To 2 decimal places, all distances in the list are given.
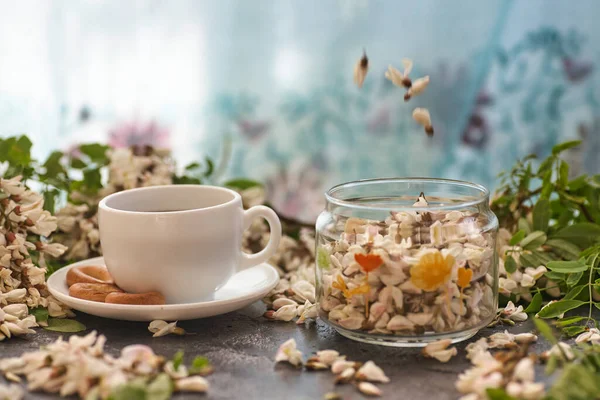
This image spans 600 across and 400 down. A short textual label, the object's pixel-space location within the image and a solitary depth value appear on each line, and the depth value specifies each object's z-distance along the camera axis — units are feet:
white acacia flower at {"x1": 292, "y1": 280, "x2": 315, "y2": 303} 3.04
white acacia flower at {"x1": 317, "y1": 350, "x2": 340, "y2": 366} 2.40
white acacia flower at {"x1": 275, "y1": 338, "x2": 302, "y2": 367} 2.40
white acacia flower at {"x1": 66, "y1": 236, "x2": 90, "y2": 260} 3.53
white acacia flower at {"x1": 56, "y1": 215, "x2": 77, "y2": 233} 3.47
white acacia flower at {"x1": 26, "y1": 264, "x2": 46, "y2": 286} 2.92
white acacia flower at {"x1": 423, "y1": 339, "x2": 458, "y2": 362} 2.41
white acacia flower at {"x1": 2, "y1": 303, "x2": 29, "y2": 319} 2.72
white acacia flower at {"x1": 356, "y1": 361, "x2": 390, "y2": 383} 2.27
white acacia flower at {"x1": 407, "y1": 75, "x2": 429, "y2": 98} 2.84
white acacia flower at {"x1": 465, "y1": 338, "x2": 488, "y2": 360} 2.42
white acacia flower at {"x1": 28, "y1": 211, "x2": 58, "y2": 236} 3.04
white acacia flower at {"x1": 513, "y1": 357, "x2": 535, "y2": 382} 2.13
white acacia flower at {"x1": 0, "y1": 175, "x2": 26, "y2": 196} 3.04
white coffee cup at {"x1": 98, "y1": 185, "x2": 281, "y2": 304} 2.67
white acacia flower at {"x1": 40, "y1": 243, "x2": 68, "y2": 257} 3.10
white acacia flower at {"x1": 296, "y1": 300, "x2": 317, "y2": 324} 2.84
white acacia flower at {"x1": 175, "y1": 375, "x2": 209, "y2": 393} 2.19
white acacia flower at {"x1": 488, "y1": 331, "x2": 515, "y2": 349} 2.54
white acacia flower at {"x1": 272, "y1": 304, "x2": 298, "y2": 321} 2.87
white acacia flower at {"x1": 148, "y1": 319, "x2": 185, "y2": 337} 2.66
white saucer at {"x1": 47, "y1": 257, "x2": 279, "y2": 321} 2.63
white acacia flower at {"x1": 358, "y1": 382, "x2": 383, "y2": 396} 2.18
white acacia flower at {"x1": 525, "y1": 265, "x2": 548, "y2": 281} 2.96
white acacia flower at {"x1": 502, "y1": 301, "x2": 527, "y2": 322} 2.82
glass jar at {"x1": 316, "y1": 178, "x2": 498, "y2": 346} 2.40
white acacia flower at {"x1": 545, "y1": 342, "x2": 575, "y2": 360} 2.25
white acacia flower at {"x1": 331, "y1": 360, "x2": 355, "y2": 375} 2.33
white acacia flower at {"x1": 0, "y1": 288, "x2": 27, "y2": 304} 2.78
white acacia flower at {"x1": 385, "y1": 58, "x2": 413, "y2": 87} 2.84
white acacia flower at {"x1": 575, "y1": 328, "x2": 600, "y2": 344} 2.52
